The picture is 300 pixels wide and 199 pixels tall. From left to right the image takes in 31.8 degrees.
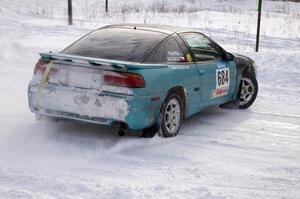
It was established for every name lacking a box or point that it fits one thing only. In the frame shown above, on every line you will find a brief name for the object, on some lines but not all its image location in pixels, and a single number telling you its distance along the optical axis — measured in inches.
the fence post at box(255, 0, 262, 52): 497.1
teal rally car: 221.1
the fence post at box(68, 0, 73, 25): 749.3
